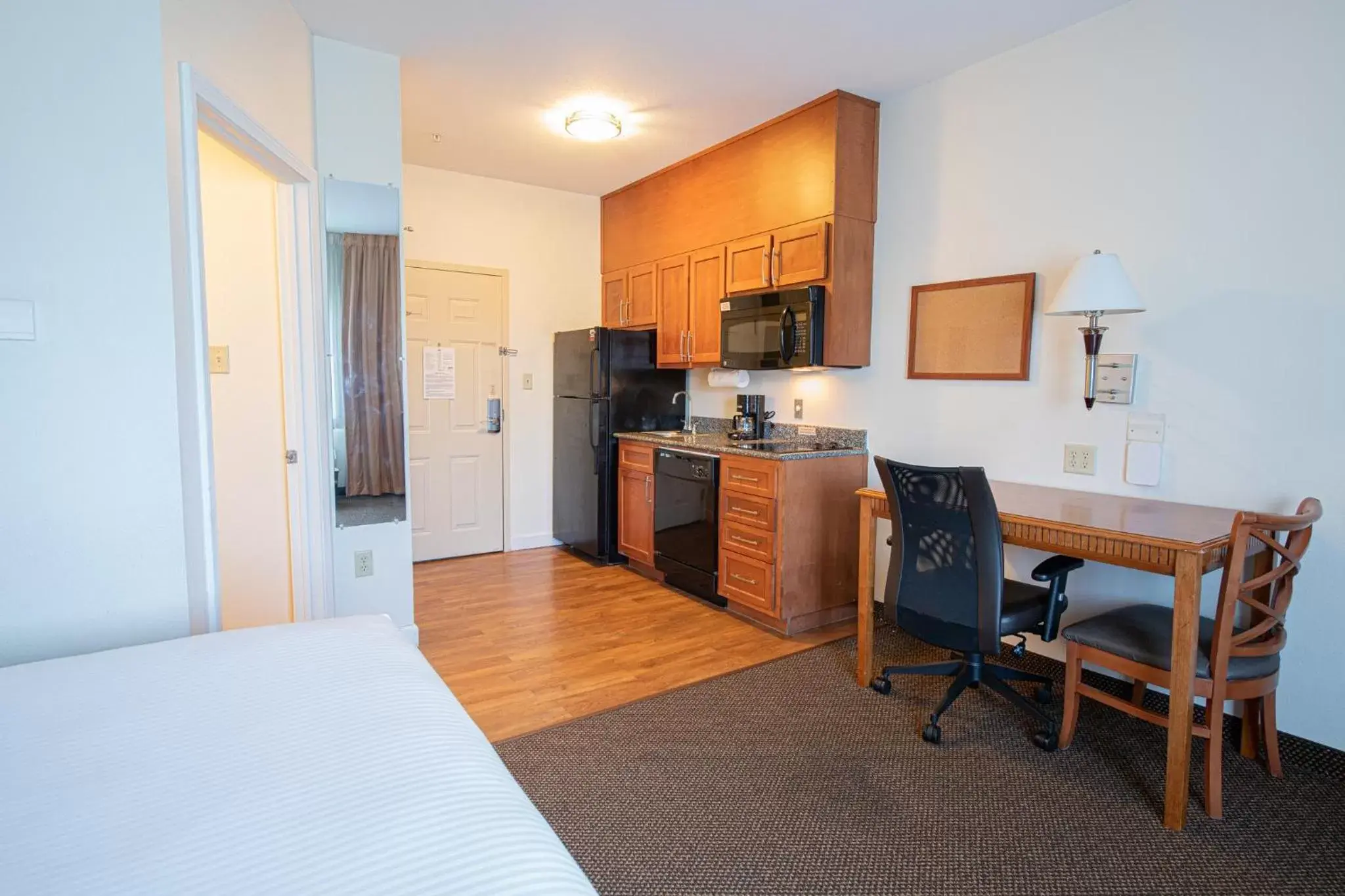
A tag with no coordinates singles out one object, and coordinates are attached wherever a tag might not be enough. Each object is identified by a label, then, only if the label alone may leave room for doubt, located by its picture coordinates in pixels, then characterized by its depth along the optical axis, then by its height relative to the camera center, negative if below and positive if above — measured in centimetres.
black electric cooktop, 362 -31
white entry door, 465 -21
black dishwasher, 384 -76
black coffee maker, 422 -18
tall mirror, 304 +15
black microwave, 349 +32
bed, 77 -54
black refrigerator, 461 -16
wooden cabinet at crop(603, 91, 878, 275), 345 +115
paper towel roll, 445 +7
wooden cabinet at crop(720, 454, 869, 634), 341 -75
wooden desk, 194 -43
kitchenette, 347 +14
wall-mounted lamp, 246 +37
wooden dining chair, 193 -75
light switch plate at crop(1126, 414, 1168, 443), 259 -12
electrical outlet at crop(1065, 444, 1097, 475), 279 -26
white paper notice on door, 470 +7
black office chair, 233 -66
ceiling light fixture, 362 +137
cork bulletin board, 301 +29
